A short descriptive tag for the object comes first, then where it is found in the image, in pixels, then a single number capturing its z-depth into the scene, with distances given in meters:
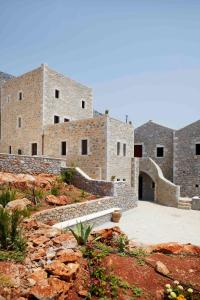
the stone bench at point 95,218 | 9.15
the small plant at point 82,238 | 6.00
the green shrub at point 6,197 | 8.95
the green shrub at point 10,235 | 5.20
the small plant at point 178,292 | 4.22
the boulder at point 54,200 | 11.22
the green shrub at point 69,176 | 16.33
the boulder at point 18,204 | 8.79
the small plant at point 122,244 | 5.91
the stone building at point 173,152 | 21.72
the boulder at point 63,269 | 4.34
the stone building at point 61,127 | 18.14
